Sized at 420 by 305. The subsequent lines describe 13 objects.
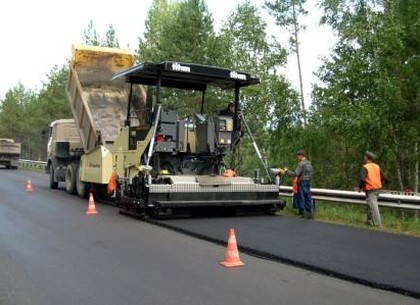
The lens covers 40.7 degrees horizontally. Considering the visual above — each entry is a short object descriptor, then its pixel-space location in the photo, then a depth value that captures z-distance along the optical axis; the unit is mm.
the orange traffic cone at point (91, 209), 12723
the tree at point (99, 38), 41656
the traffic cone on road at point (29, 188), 18959
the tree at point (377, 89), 15703
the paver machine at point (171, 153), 11438
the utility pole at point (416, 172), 16328
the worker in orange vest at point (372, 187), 10859
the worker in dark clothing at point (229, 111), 13233
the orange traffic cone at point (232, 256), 7164
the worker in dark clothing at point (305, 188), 12180
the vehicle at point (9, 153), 38812
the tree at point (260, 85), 20719
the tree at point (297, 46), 23738
